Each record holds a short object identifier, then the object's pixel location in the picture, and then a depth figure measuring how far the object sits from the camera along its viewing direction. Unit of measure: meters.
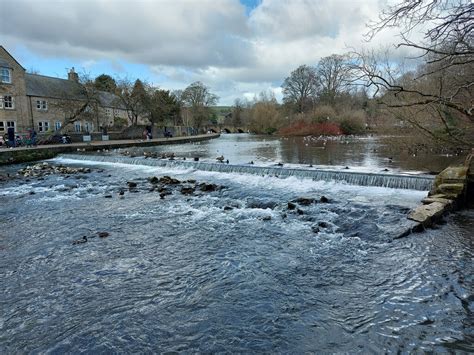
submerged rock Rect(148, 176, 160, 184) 14.43
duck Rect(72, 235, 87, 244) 7.32
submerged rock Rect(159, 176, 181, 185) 14.15
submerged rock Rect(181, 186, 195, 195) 12.07
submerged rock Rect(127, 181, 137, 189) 13.57
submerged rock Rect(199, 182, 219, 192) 12.55
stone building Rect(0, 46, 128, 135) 34.81
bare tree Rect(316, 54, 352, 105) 58.44
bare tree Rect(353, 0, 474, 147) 5.67
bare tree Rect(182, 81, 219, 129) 65.31
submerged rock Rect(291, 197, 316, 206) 10.02
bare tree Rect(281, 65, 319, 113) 62.72
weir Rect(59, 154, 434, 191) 11.25
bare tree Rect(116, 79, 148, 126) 40.66
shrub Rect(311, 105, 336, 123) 47.32
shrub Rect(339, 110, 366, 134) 45.28
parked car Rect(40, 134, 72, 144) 31.30
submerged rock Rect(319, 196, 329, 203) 10.16
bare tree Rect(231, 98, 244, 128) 91.03
